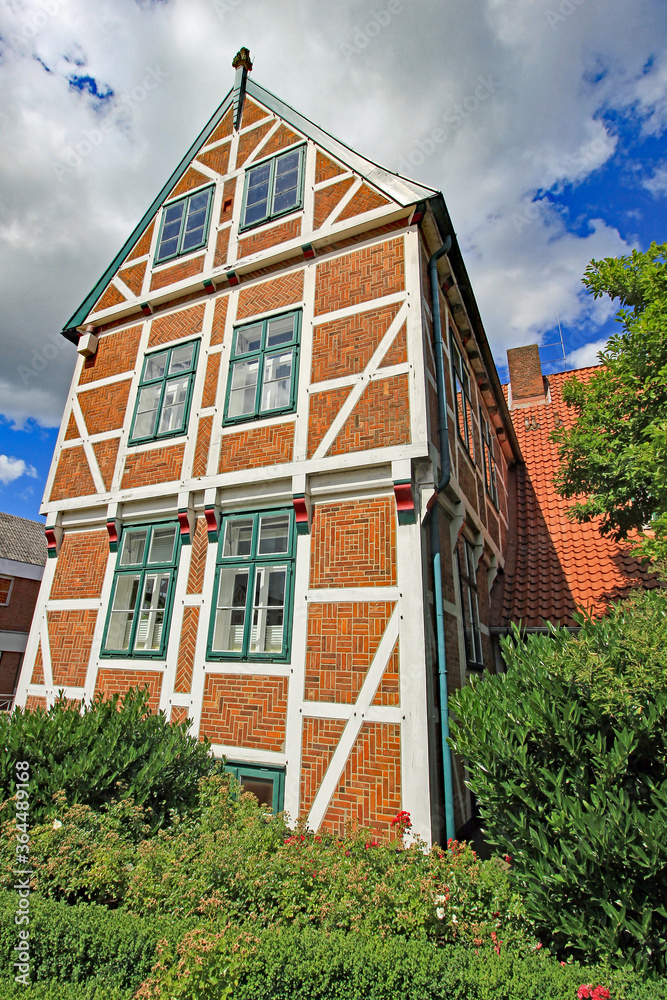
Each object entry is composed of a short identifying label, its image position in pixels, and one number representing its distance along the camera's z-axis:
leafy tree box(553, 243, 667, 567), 7.00
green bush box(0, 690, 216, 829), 5.09
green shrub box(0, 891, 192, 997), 3.33
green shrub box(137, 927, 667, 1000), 2.88
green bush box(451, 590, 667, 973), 3.34
